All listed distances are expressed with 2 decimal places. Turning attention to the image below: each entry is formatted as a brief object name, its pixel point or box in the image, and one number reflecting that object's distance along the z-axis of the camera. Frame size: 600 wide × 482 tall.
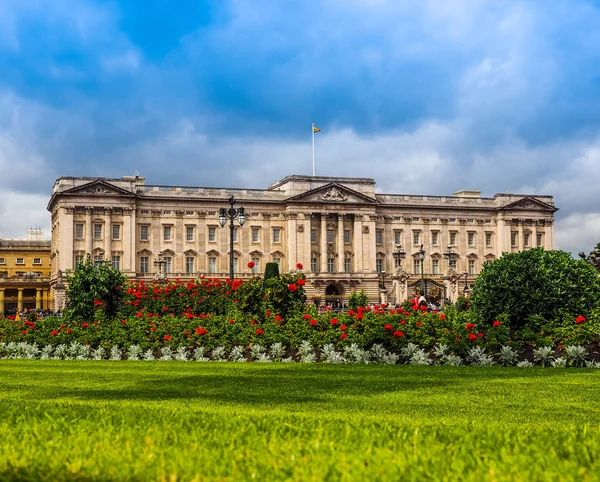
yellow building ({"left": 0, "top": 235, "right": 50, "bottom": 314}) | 83.69
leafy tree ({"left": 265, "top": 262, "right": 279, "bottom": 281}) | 38.73
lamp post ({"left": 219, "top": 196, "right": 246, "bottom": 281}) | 31.75
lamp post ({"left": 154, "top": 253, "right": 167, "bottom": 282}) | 73.44
